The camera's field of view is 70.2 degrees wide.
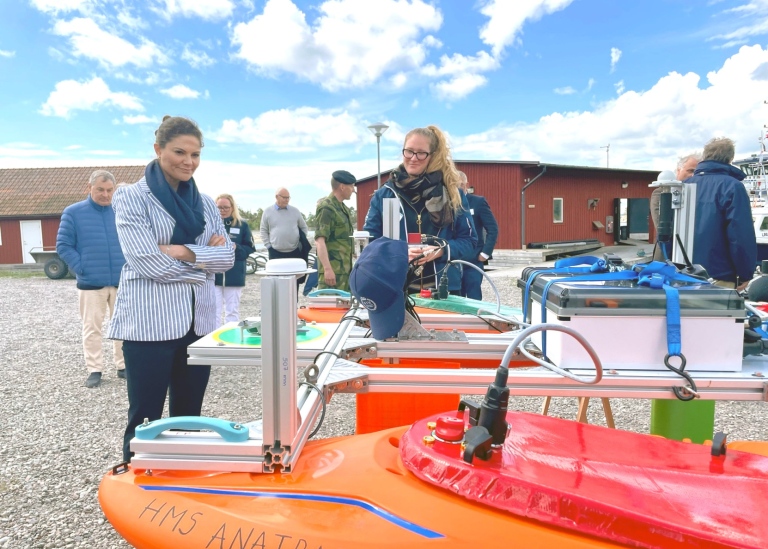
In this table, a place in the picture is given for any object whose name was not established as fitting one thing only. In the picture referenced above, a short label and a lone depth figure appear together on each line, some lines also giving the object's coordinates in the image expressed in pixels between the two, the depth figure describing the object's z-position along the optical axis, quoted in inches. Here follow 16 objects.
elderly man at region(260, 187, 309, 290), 270.2
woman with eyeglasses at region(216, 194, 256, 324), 231.9
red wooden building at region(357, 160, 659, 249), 777.6
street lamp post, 551.8
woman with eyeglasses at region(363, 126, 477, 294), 112.0
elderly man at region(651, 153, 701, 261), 177.1
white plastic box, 64.7
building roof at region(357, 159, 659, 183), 761.6
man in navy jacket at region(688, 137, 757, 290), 143.6
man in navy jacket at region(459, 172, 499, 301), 228.2
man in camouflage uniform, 221.1
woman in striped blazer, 87.4
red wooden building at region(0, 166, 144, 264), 845.8
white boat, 600.4
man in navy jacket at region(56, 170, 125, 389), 179.3
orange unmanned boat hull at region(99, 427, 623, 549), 43.6
